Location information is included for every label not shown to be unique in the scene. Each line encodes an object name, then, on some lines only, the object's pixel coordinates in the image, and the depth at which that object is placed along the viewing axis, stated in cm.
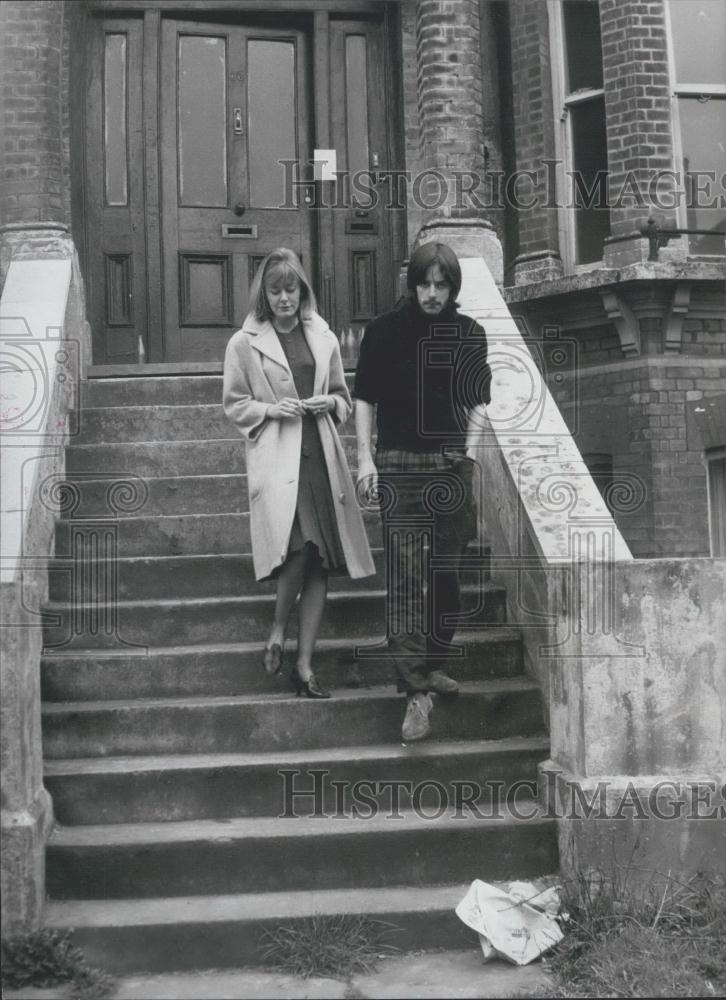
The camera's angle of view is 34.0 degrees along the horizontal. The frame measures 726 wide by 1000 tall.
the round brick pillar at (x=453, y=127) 774
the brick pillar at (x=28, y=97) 798
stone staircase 428
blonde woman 498
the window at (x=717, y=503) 850
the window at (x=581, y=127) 924
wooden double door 883
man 485
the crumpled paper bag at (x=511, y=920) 410
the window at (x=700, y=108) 886
